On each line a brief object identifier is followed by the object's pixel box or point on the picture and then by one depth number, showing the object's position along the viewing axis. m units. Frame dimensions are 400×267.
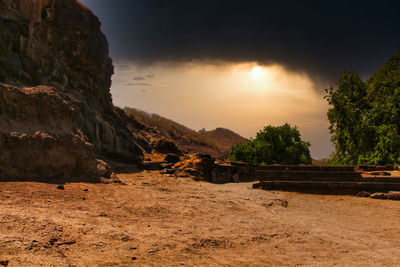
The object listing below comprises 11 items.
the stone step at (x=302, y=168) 12.72
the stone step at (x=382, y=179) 10.38
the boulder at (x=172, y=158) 18.33
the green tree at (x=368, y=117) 17.72
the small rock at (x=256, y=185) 11.29
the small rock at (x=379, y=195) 8.99
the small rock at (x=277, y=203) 7.49
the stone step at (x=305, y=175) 11.39
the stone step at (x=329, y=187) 9.86
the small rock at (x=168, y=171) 13.76
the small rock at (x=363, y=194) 9.51
